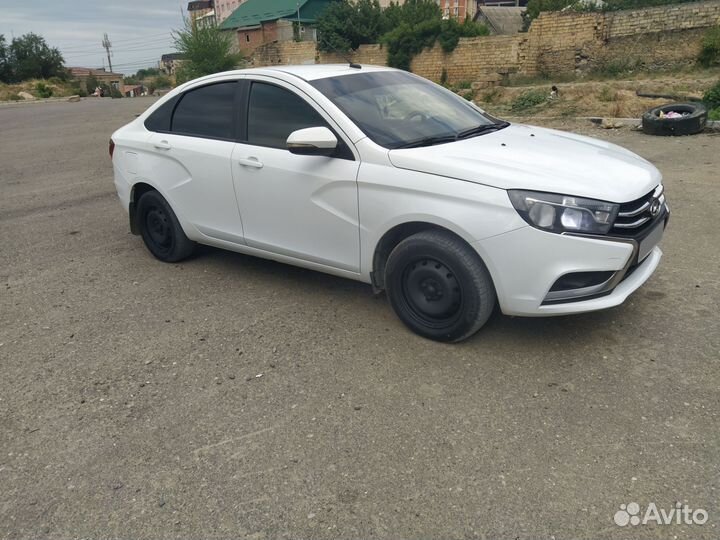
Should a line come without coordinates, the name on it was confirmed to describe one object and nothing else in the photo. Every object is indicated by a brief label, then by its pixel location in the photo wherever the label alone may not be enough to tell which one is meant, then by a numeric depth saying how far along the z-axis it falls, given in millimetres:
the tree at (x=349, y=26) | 36625
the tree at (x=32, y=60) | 62375
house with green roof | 52281
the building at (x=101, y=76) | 73206
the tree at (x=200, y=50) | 30484
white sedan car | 3137
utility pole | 98562
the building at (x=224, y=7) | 99750
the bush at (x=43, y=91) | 53844
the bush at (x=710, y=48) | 17953
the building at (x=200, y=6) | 123556
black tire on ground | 10281
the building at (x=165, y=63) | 112450
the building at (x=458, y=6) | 75688
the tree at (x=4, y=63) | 61406
